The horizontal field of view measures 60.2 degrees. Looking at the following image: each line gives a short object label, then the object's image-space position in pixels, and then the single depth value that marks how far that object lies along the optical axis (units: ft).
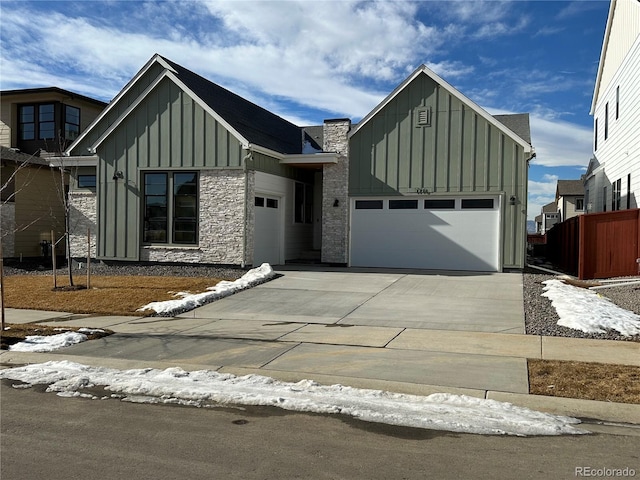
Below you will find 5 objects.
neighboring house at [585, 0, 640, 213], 56.08
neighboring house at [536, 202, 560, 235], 234.27
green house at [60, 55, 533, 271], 57.36
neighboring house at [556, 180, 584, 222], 182.91
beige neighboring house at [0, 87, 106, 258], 73.56
